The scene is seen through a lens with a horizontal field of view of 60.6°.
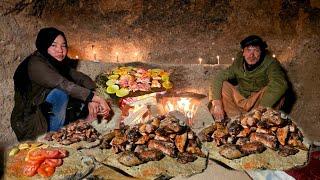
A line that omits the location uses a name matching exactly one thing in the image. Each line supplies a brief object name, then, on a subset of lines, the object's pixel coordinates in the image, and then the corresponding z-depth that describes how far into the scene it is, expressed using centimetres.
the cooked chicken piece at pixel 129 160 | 198
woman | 268
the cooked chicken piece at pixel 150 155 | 203
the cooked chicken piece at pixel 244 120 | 229
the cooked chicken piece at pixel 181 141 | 210
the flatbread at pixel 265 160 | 201
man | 285
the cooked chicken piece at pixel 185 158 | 203
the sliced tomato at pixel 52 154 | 197
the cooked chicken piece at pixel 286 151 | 208
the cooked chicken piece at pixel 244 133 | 223
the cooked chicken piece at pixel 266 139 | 213
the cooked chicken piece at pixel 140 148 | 207
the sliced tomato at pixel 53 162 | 194
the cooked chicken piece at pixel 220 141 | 218
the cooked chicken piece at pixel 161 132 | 216
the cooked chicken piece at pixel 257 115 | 229
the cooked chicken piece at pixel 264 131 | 221
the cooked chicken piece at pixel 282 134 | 214
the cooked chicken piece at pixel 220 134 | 221
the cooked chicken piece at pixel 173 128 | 214
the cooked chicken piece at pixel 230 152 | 207
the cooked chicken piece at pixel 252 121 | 227
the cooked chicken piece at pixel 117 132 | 220
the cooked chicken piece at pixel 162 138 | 215
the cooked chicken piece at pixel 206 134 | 222
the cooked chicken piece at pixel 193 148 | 209
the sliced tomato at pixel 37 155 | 196
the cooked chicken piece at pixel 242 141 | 217
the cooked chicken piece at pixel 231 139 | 219
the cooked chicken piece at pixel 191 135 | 216
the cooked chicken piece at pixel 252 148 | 210
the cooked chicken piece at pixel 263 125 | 224
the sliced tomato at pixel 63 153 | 201
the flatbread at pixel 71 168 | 188
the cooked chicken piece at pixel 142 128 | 219
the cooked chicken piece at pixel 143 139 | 213
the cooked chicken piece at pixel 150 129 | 219
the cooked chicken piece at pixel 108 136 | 218
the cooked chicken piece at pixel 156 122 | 221
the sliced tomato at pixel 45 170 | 189
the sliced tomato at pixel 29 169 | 188
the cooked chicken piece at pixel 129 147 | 208
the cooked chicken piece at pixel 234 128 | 224
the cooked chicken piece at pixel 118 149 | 208
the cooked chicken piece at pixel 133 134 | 214
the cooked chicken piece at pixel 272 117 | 221
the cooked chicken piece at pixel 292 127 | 221
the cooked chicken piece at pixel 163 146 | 207
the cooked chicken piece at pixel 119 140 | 211
